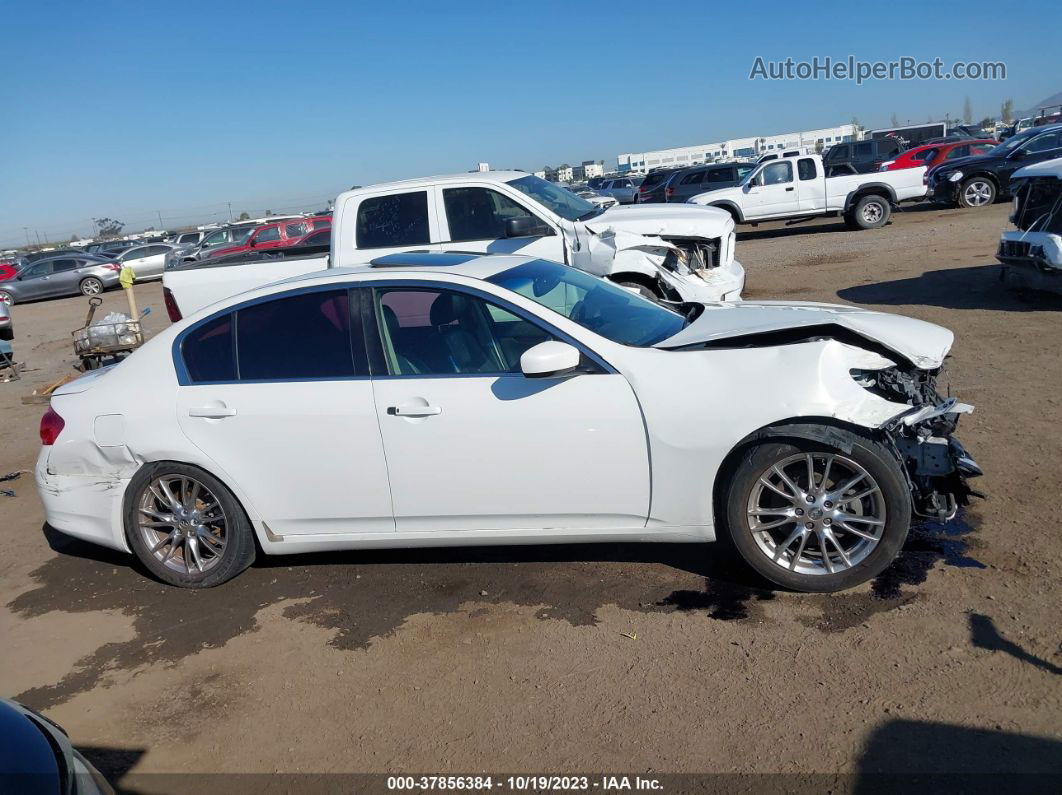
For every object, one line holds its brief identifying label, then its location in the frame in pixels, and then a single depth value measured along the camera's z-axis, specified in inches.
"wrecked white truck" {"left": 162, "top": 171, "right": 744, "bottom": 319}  341.4
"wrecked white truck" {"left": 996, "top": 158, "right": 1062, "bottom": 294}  361.7
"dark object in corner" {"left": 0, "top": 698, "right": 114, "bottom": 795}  87.9
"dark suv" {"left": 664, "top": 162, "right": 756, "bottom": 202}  1034.0
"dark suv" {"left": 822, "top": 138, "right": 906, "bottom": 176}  1036.5
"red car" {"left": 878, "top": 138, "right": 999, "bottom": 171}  1022.4
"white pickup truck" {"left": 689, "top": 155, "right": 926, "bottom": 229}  783.1
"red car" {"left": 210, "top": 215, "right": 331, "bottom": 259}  1059.9
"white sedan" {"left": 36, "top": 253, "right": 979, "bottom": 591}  157.4
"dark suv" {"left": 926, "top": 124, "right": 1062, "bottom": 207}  858.8
